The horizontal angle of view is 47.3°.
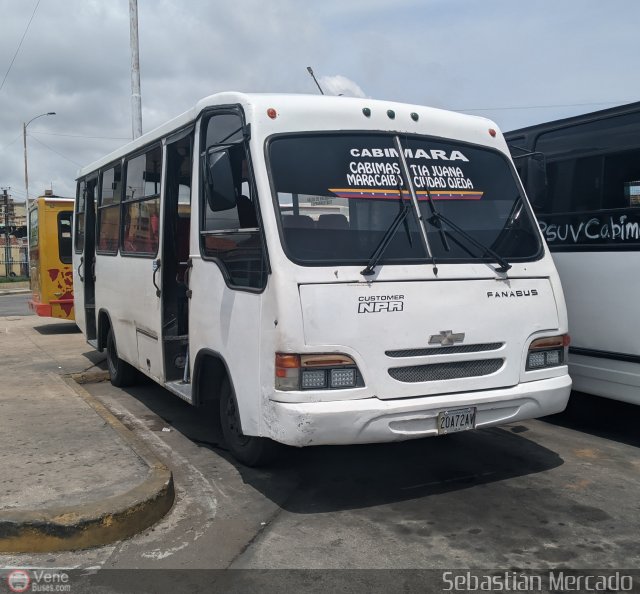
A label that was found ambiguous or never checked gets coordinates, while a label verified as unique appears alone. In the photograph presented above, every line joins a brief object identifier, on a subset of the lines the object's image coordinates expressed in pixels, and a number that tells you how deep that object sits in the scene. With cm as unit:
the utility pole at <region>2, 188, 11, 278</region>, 5147
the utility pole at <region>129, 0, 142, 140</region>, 1432
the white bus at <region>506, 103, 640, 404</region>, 613
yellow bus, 1543
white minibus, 460
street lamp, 4172
